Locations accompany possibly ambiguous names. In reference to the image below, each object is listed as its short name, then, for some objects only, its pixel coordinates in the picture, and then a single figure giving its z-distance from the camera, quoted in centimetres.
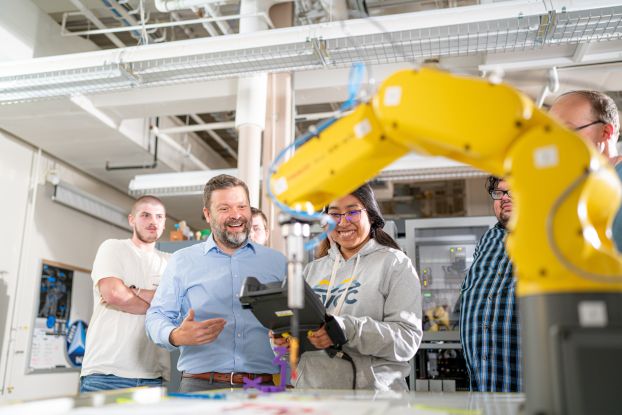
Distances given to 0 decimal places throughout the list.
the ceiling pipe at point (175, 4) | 362
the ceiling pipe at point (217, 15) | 415
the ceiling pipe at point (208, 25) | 451
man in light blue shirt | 196
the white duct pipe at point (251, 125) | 412
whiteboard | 553
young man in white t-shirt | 291
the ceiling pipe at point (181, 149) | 552
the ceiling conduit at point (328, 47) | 271
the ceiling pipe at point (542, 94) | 384
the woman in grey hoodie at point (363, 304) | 167
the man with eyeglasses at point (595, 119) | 160
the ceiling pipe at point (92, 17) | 427
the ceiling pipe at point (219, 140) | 642
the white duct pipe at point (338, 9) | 396
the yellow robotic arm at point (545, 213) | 79
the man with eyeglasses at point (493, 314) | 184
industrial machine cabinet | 444
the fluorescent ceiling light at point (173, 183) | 525
